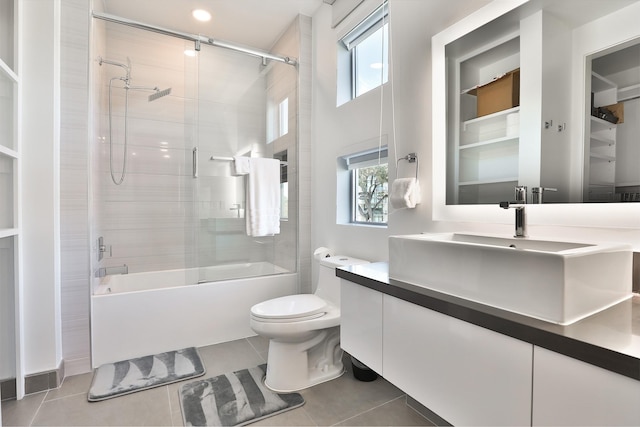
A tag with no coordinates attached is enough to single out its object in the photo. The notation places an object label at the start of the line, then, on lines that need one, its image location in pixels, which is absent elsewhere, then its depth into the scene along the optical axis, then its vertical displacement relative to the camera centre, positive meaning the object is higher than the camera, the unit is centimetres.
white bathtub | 210 -71
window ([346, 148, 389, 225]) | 210 +16
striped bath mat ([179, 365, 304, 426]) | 156 -102
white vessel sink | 72 -17
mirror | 104 +41
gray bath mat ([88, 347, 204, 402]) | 179 -100
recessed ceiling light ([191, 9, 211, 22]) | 267 +167
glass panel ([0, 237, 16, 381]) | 169 -54
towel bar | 269 +44
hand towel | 164 +9
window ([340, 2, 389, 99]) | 203 +112
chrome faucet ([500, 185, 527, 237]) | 113 -3
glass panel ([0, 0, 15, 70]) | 164 +94
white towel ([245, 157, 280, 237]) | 266 +10
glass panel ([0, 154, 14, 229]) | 165 +10
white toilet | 176 -76
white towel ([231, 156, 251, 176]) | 265 +37
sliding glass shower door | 260 +50
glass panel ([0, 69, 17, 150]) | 162 +52
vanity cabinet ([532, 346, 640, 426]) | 57 -36
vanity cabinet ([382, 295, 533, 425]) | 73 -42
